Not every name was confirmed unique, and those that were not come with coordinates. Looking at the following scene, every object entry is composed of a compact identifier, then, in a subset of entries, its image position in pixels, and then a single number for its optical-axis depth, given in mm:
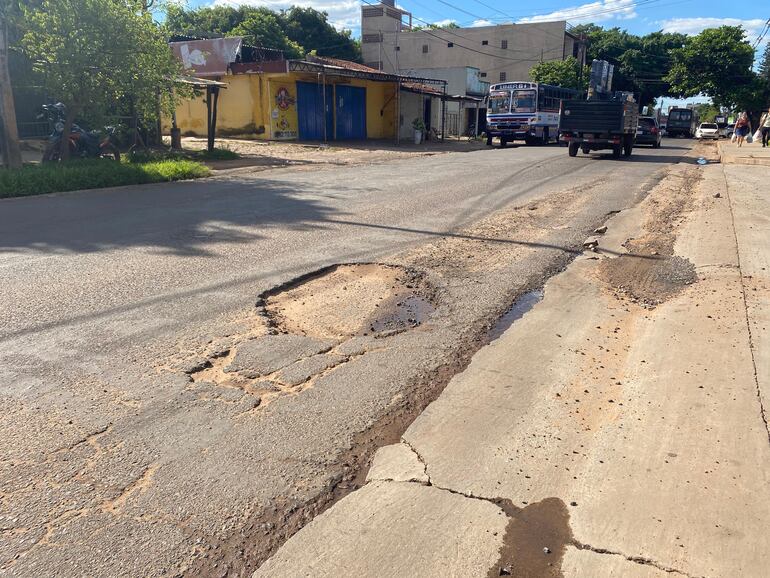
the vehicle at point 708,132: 50406
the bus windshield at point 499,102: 32531
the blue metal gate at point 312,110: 31141
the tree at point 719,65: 49750
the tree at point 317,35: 62938
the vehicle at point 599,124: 21328
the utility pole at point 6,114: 12887
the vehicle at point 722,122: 61562
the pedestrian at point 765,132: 31172
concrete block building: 63031
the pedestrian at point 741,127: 32294
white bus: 31844
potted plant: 33312
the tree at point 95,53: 13445
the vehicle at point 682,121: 56625
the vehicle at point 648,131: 30844
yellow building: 28906
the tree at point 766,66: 54478
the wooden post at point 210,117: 20266
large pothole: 4867
